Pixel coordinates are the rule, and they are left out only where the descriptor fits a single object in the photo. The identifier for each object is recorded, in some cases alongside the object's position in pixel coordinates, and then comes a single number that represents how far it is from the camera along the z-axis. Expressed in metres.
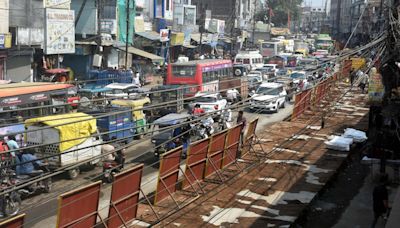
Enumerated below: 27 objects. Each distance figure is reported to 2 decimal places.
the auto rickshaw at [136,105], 19.51
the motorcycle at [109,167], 14.21
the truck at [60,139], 14.20
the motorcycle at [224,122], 19.23
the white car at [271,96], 26.20
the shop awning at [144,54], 41.31
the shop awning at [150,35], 45.26
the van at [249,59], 45.31
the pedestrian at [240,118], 16.67
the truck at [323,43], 76.38
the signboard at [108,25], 39.03
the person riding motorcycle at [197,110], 19.47
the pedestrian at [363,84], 29.73
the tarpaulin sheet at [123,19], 40.88
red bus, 27.89
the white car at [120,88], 25.77
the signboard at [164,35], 45.03
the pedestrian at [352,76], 31.12
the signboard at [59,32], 29.77
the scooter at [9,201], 11.14
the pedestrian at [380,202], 10.57
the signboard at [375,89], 19.44
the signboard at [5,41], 25.52
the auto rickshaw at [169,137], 16.36
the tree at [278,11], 105.00
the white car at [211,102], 22.68
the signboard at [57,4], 30.28
